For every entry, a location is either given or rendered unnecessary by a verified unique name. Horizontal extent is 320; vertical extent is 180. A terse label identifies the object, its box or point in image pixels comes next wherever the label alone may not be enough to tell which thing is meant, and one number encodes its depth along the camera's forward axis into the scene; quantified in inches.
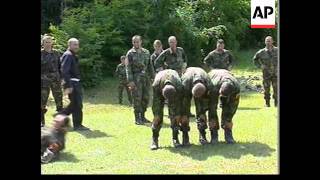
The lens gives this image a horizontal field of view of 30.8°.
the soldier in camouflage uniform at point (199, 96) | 398.9
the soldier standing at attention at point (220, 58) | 557.6
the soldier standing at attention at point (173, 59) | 508.6
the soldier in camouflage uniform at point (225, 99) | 395.5
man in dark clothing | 467.5
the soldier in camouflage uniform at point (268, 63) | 625.6
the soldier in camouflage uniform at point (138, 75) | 528.7
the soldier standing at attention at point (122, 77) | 681.0
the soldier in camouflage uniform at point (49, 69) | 505.7
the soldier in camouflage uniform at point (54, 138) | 363.3
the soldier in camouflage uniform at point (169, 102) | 396.2
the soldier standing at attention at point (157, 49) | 564.2
